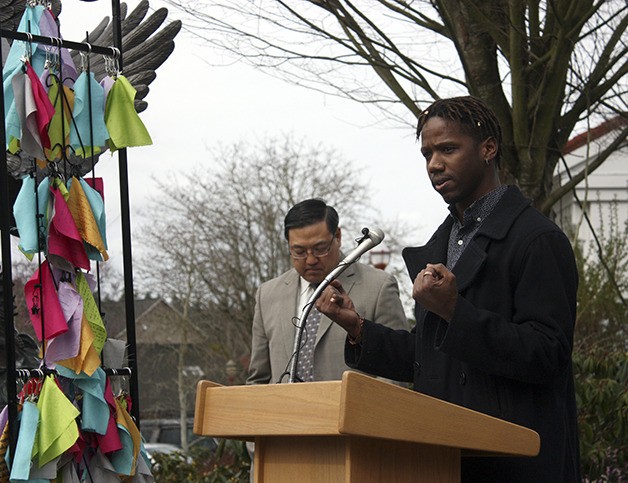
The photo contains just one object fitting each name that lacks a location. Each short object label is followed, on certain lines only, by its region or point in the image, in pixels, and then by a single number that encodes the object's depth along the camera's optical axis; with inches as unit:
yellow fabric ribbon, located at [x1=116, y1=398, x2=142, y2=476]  161.0
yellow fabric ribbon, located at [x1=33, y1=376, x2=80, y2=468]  147.9
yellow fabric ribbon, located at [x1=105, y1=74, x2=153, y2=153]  167.3
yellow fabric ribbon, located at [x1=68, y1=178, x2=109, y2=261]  158.9
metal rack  151.6
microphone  118.8
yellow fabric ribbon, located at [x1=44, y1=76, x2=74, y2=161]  160.7
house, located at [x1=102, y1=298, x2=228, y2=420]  1285.7
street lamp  786.2
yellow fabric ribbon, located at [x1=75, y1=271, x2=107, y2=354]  157.9
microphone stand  118.8
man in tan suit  195.3
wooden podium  92.9
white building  1154.0
